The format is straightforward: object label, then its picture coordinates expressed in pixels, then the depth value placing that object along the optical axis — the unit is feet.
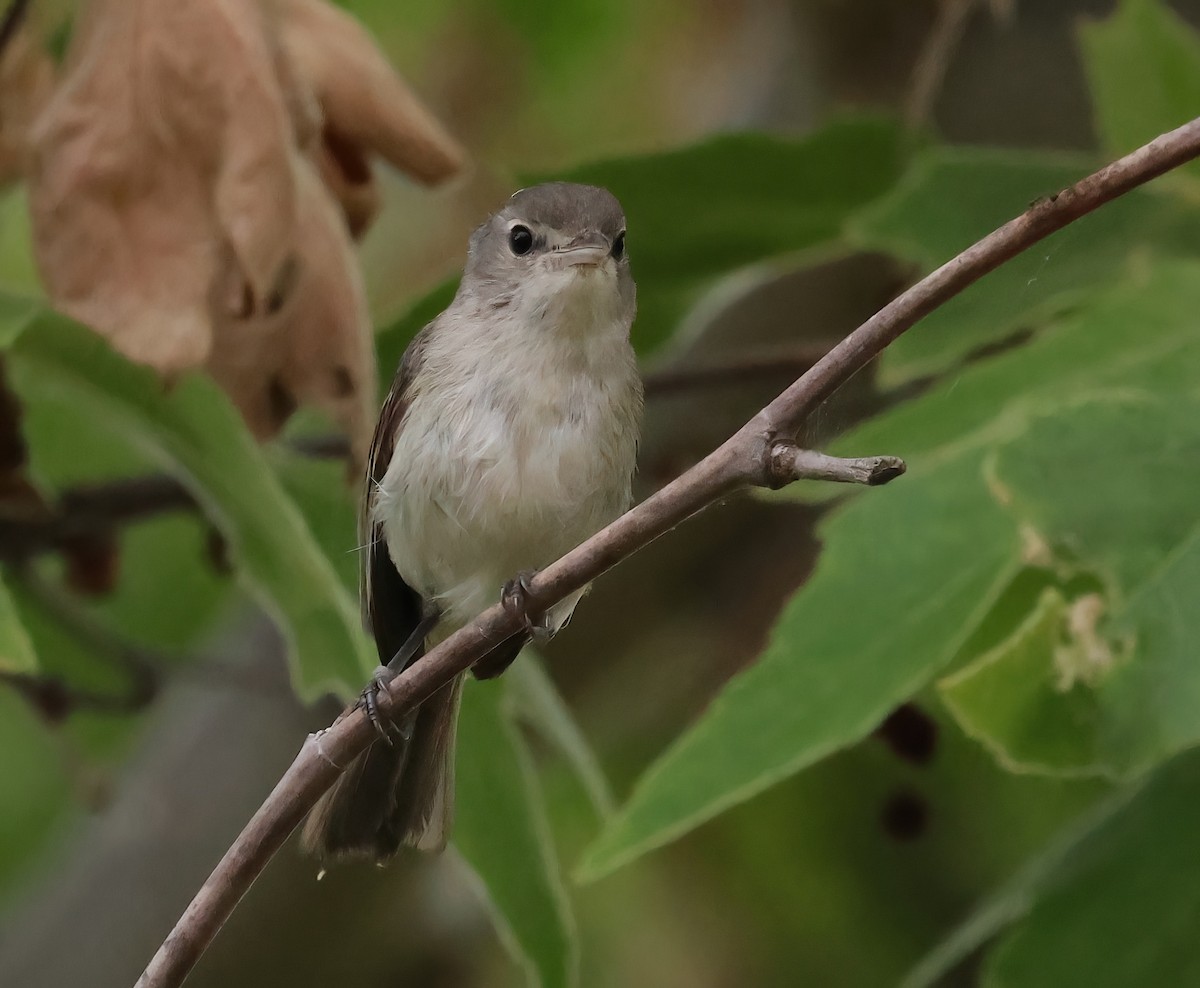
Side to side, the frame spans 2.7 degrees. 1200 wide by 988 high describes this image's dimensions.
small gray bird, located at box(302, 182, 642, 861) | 12.21
